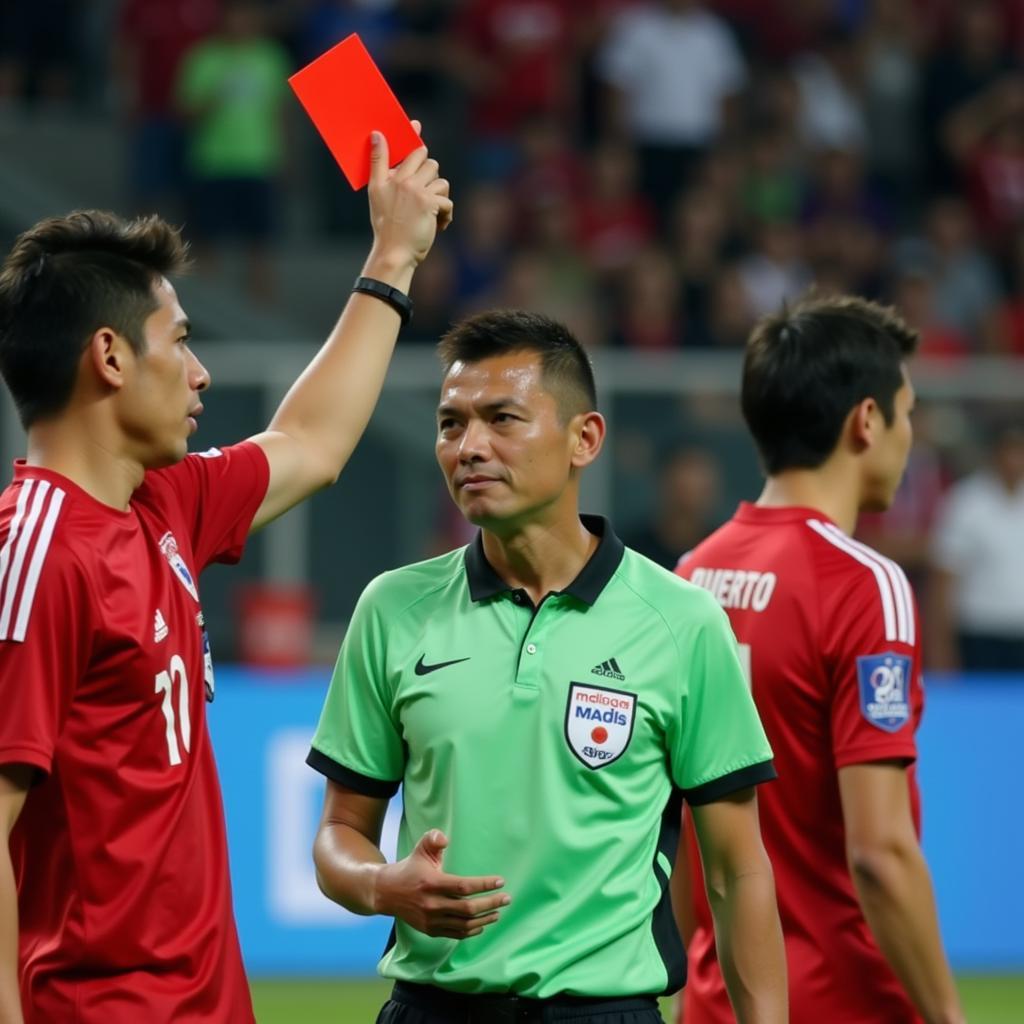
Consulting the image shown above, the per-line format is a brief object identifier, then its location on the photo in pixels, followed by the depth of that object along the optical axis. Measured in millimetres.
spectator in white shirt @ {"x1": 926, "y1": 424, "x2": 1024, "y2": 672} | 22141
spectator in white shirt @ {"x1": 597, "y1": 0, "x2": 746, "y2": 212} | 28109
